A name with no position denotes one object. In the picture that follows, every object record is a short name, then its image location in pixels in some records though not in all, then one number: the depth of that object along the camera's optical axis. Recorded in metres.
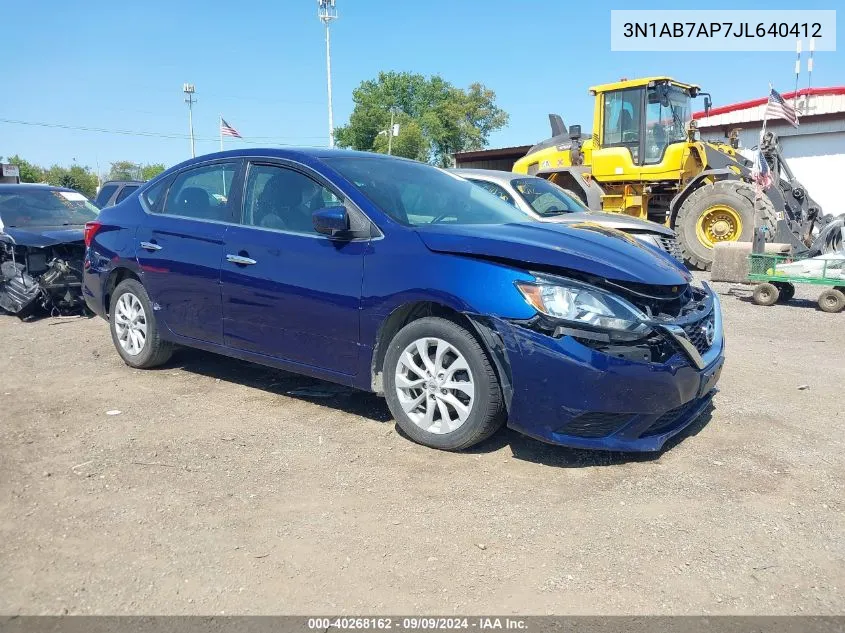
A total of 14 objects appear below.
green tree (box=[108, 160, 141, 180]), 44.38
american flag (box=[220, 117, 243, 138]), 28.50
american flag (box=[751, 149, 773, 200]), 10.49
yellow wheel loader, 11.97
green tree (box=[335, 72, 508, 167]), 59.34
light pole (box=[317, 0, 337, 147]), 44.16
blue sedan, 3.51
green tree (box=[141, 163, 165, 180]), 58.72
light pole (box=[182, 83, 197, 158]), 67.94
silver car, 8.96
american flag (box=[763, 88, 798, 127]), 12.18
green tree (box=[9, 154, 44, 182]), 60.33
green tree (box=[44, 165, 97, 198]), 59.17
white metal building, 21.44
